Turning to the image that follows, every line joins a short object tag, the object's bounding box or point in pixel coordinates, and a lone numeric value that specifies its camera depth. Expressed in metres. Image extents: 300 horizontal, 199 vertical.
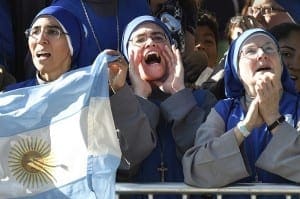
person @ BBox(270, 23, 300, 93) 12.66
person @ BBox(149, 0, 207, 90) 13.38
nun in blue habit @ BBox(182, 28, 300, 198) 10.65
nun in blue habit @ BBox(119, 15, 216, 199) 11.35
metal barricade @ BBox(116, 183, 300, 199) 10.37
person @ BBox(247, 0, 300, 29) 14.35
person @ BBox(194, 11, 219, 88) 15.62
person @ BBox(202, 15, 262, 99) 12.72
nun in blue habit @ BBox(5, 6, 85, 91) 12.14
